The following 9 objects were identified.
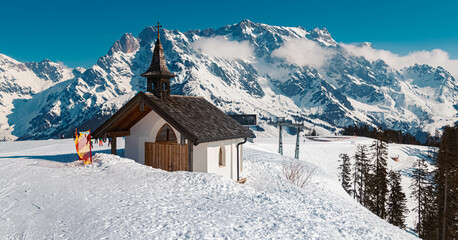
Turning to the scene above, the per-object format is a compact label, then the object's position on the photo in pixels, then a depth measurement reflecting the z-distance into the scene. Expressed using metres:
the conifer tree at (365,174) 49.68
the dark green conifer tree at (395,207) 46.06
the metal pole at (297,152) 44.61
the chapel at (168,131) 17.89
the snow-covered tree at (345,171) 57.03
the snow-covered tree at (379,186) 41.69
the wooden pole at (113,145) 20.11
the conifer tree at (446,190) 30.88
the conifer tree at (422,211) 44.19
